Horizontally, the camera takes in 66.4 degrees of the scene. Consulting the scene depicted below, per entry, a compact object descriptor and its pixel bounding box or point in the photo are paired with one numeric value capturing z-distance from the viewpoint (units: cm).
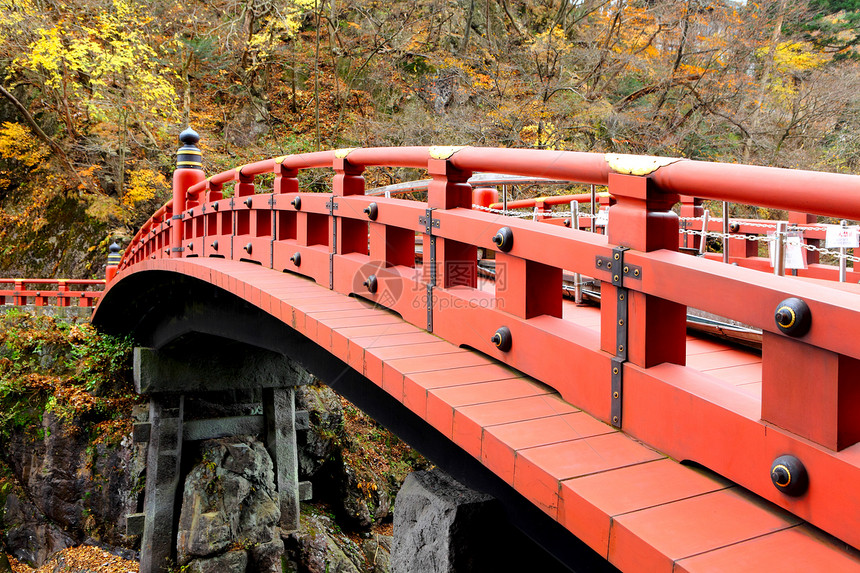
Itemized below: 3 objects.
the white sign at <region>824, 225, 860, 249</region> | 524
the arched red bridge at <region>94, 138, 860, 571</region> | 182
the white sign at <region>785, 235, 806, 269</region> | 595
